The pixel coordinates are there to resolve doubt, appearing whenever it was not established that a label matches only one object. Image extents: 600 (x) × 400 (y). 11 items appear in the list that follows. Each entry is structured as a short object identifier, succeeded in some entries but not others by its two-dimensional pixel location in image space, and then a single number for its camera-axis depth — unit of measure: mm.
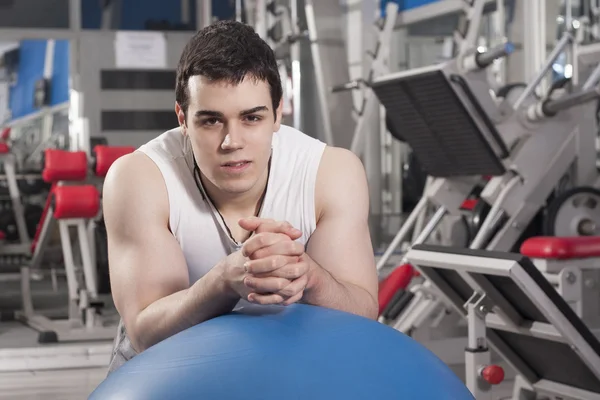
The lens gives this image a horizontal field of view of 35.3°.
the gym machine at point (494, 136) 3406
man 1419
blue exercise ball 1232
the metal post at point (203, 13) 6969
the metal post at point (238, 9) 6793
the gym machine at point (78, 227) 4395
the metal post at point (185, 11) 7312
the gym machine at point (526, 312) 2299
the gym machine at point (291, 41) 5703
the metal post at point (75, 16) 6801
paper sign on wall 6660
